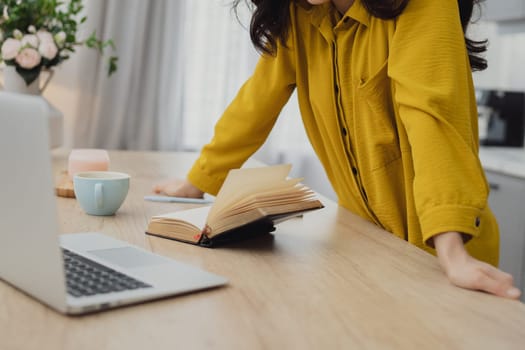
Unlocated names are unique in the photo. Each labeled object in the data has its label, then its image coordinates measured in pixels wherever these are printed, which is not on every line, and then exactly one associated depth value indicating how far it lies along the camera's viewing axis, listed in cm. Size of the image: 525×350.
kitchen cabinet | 258
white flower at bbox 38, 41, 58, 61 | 211
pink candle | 150
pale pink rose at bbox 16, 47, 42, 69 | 209
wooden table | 66
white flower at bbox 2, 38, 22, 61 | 208
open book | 100
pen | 142
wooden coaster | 137
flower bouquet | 209
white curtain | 295
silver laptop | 64
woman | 98
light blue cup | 119
